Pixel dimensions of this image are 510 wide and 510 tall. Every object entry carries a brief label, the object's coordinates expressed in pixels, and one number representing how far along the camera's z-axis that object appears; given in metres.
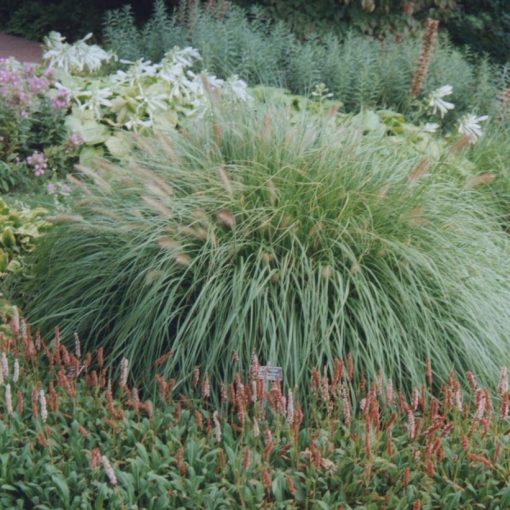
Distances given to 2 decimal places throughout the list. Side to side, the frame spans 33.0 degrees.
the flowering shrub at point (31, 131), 6.08
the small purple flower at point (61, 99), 6.29
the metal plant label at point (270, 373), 3.26
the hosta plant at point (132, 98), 6.23
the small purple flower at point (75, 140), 6.08
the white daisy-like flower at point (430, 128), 6.01
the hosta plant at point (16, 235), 4.64
